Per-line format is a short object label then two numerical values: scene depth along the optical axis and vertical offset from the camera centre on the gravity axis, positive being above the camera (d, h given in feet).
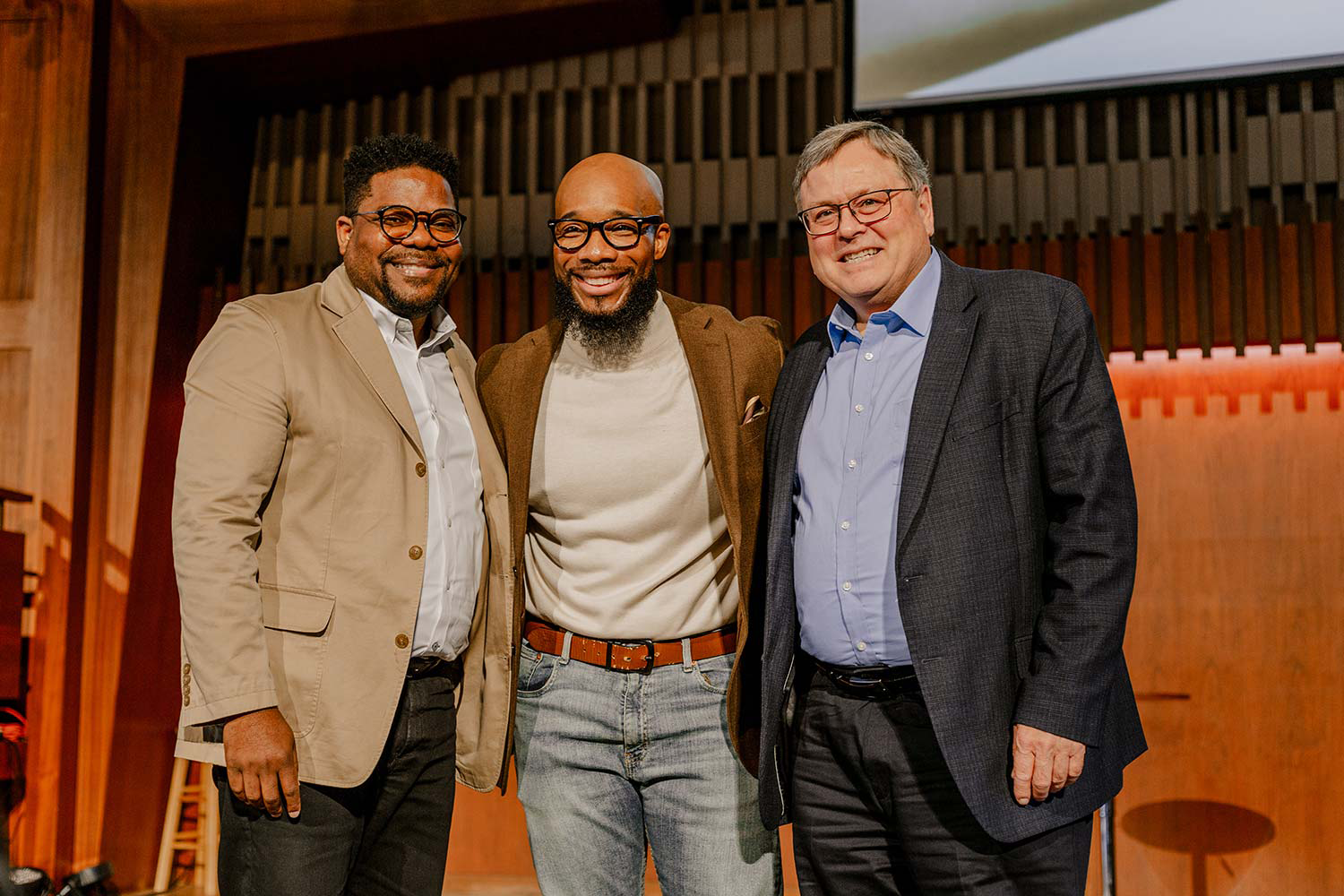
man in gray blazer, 5.53 -0.24
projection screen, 15.87 +7.20
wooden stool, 16.08 -4.26
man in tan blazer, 5.98 -0.24
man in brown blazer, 6.89 -0.24
